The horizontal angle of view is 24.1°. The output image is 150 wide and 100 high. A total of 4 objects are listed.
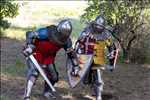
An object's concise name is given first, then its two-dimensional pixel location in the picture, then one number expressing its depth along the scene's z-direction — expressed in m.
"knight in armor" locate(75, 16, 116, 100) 6.41
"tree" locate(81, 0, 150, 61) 9.06
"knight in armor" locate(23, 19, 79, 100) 5.91
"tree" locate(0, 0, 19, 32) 9.54
